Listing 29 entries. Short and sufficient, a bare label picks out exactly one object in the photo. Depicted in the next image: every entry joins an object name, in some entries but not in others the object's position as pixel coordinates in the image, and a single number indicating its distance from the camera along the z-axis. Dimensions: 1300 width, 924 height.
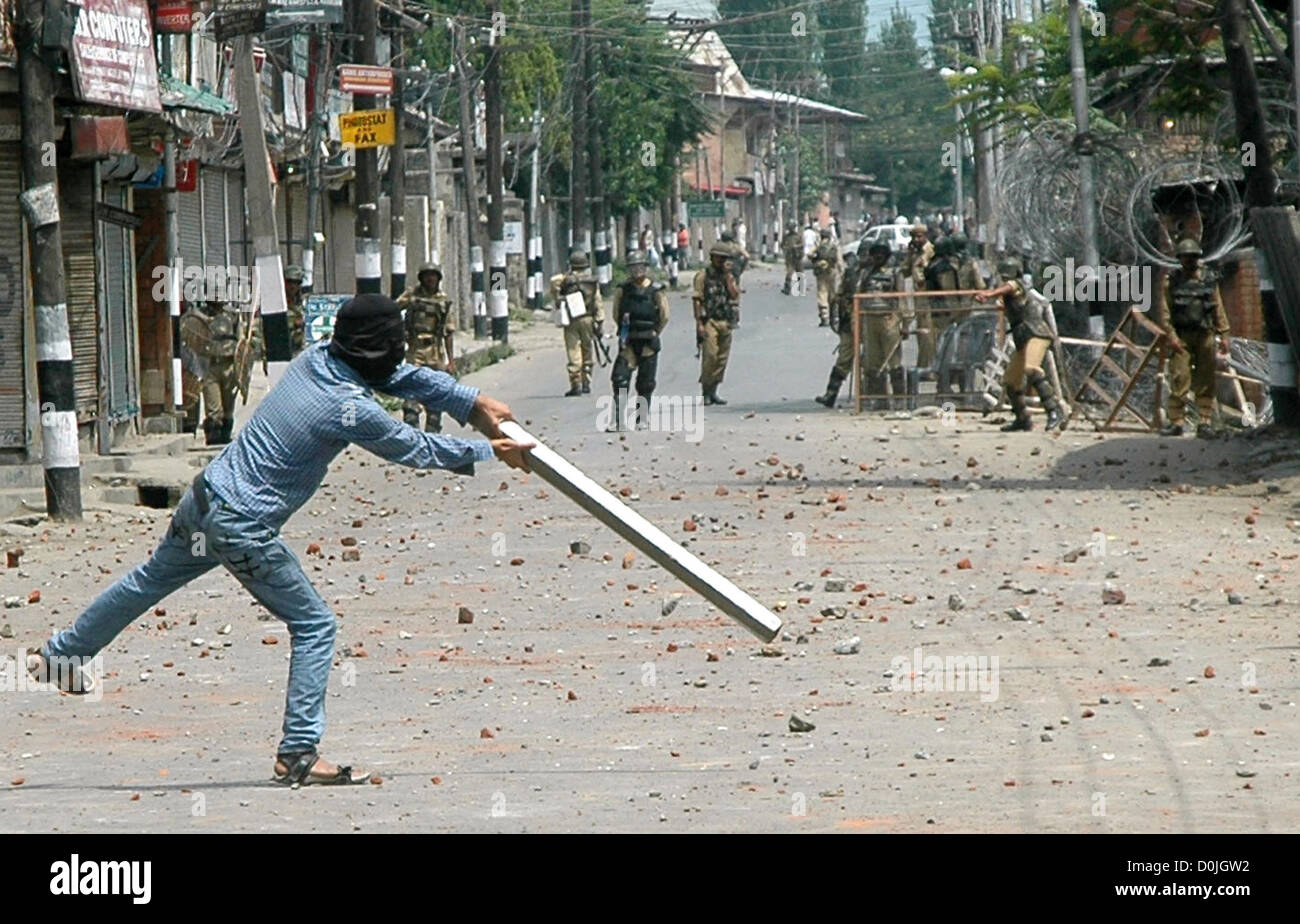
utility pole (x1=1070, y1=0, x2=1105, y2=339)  29.11
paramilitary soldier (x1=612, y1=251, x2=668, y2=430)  25.80
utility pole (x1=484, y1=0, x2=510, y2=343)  42.53
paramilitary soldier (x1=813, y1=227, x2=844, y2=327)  42.59
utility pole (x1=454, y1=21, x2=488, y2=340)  46.38
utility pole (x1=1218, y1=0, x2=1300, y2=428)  20.12
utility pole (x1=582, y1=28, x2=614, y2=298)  58.25
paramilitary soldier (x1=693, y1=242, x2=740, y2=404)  28.06
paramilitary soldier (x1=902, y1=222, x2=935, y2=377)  26.84
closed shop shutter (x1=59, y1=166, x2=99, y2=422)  21.78
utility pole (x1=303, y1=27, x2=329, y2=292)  38.28
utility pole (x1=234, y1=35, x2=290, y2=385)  25.11
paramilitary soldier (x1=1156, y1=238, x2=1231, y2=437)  22.34
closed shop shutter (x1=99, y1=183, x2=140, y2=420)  23.47
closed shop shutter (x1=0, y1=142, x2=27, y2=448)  20.28
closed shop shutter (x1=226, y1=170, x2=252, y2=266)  36.44
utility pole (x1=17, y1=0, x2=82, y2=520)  17.02
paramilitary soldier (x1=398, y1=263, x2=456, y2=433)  24.75
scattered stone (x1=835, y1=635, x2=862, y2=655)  11.30
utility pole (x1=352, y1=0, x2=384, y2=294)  27.94
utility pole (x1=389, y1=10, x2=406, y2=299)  32.00
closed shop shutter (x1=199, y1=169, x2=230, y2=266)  33.53
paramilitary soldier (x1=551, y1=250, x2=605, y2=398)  28.83
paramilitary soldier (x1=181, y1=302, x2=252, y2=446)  22.69
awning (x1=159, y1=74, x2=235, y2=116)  22.86
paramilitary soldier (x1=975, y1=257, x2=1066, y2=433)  23.56
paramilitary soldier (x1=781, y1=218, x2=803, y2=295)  67.19
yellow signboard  27.08
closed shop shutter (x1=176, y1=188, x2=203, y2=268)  30.16
